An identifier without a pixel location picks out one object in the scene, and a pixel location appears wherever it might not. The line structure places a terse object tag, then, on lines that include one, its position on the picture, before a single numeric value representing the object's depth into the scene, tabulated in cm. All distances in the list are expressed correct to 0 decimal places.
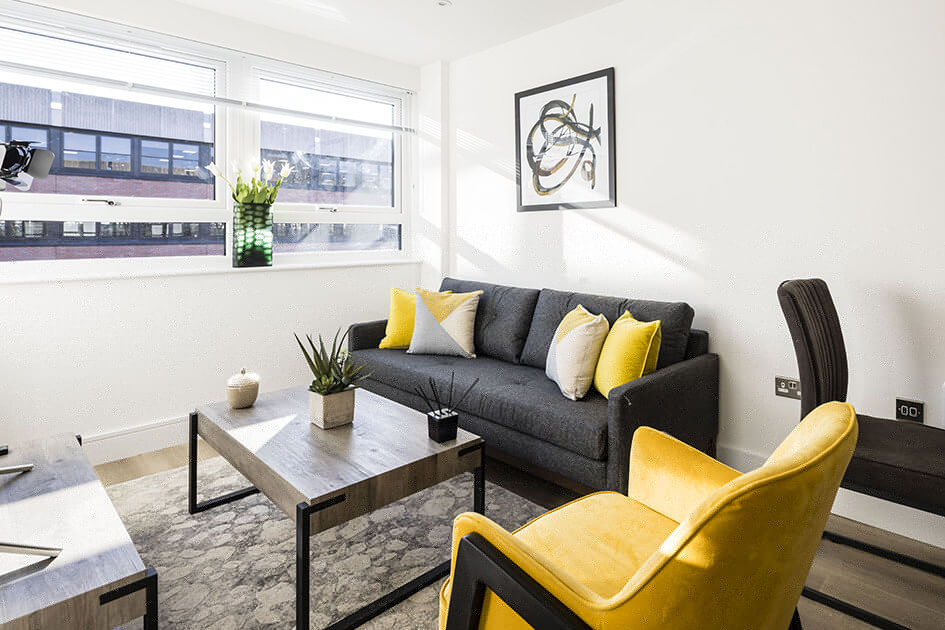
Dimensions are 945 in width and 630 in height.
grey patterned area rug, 180
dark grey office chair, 167
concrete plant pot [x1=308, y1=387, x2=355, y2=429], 218
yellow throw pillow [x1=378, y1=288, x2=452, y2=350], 360
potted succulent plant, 217
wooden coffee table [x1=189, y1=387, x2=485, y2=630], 168
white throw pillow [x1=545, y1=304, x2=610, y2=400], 261
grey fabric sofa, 227
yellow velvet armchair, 88
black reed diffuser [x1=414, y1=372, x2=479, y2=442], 203
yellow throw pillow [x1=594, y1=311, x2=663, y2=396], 250
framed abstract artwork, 322
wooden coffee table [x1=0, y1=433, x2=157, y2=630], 122
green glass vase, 346
